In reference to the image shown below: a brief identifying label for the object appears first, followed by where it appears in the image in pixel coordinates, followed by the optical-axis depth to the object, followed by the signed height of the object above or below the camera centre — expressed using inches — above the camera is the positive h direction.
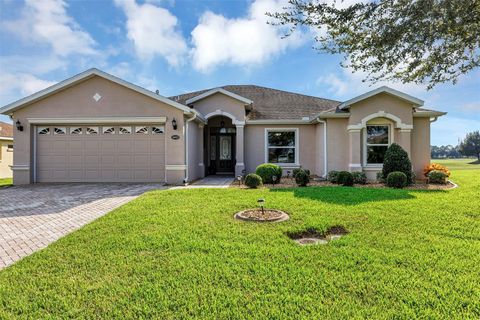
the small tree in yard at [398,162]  443.2 -11.0
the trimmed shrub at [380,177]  468.9 -38.6
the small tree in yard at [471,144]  2564.0 +103.0
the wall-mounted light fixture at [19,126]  494.0 +53.1
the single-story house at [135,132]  489.4 +42.7
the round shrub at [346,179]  449.1 -38.6
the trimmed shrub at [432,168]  499.4 -23.9
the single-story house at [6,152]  767.7 +10.6
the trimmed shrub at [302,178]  439.2 -36.6
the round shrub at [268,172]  468.4 -28.5
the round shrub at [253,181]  423.2 -39.3
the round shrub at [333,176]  471.8 -36.5
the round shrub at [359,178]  473.7 -39.1
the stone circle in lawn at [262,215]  236.2 -53.9
